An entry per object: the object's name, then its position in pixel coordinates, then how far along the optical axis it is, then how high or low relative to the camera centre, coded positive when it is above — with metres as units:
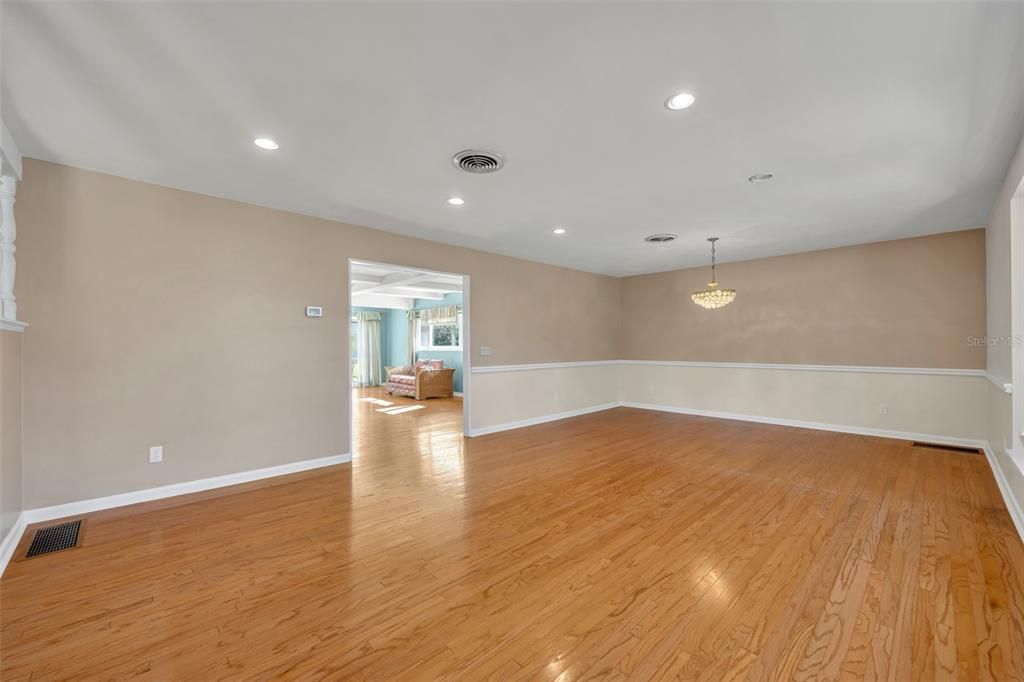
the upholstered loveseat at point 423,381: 9.26 -0.91
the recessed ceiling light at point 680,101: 2.16 +1.29
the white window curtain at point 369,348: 11.65 -0.17
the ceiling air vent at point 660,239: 5.06 +1.28
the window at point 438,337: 10.59 +0.13
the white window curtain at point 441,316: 10.47 +0.69
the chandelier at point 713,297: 5.43 +0.59
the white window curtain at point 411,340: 11.50 +0.05
